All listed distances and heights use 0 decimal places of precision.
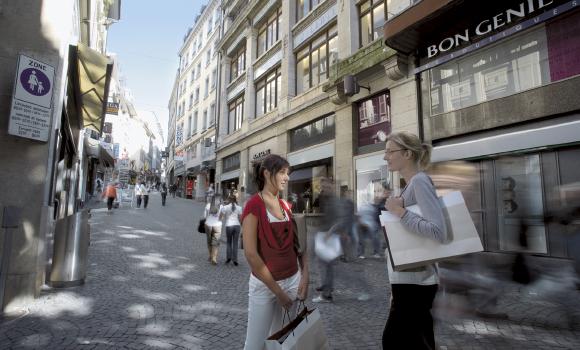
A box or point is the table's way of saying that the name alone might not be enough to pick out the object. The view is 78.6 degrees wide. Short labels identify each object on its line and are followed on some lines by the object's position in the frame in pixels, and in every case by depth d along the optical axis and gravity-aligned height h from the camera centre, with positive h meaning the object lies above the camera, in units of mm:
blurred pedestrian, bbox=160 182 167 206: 24562 +1157
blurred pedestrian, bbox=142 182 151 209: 21953 +878
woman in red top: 2088 -306
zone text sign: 4547 +1442
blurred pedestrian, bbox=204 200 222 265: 7605 -436
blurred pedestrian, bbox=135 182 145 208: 22031 +1064
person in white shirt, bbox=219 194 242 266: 7750 -393
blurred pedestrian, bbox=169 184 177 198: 38362 +2222
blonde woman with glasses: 1899 -403
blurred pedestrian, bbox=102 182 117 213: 18094 +720
